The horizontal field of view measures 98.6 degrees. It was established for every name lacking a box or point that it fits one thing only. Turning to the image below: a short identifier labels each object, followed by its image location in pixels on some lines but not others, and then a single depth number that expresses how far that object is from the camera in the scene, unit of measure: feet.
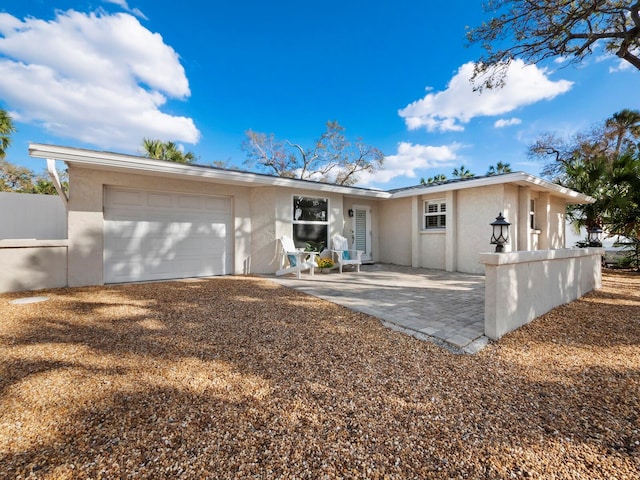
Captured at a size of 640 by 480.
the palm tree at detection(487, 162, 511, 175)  61.57
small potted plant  26.55
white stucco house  19.20
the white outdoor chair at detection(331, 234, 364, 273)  27.14
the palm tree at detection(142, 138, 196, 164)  38.22
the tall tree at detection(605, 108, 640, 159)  44.14
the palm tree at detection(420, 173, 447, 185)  65.62
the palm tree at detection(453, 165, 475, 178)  63.98
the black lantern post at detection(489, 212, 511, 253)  12.78
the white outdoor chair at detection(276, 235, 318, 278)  23.90
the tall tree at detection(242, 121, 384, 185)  66.23
